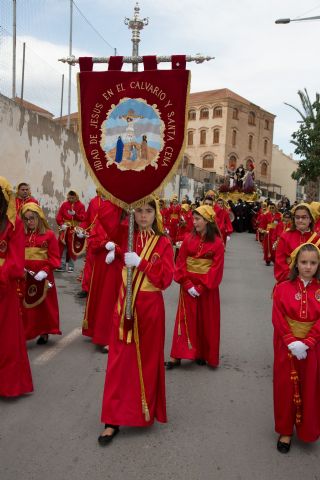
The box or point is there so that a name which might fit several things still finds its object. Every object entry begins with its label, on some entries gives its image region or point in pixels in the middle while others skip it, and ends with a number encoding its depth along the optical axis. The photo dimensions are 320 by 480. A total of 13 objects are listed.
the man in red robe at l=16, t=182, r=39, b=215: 8.89
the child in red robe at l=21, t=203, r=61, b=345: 6.04
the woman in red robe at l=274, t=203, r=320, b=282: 5.80
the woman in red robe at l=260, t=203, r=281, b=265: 14.70
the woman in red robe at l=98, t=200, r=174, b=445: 3.81
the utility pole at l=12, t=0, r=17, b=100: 11.55
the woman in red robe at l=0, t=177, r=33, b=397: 4.27
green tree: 19.62
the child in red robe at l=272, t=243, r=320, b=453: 3.71
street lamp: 12.95
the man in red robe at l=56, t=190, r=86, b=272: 11.31
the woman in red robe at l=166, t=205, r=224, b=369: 5.60
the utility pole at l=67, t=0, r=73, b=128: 15.26
